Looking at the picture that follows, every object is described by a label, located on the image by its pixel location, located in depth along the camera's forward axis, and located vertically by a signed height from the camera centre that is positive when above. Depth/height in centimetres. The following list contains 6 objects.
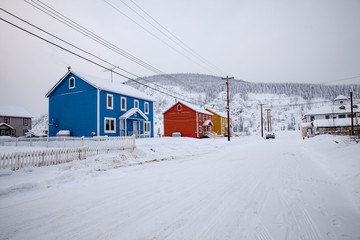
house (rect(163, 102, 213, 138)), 4110 +88
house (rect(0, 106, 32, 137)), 4394 +154
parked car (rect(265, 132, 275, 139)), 4262 -253
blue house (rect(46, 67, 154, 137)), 2280 +231
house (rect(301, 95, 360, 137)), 5119 +169
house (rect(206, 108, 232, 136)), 5479 +37
